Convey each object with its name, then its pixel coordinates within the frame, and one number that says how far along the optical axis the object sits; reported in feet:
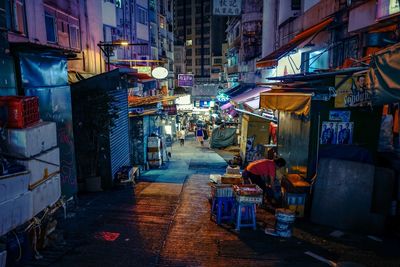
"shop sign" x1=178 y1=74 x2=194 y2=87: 132.16
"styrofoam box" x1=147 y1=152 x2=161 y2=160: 66.33
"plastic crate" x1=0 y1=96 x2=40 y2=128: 21.26
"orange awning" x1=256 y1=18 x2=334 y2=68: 40.06
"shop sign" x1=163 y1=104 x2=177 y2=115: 77.97
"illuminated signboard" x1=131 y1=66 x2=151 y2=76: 73.92
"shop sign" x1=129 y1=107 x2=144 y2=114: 58.34
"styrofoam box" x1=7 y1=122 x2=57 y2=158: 21.12
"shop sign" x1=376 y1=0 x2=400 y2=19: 27.53
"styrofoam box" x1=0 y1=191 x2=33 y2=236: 19.17
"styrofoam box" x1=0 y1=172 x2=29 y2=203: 19.10
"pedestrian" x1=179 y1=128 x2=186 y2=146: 109.26
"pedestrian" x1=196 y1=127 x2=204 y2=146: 108.58
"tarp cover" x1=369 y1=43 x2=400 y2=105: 21.36
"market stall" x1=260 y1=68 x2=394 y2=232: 27.37
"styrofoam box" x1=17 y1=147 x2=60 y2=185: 21.62
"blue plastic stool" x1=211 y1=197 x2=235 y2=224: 29.81
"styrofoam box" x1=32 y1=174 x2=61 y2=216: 22.71
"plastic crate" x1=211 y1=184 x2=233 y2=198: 30.19
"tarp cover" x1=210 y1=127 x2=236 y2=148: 99.30
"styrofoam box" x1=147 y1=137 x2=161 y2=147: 66.44
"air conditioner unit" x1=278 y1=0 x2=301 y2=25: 56.44
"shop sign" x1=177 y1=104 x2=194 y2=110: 142.72
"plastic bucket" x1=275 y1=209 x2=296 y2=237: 26.66
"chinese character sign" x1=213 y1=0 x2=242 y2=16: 73.72
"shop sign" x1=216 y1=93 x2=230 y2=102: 116.67
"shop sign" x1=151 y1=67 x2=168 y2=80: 72.90
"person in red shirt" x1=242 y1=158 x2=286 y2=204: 35.24
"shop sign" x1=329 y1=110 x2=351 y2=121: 31.58
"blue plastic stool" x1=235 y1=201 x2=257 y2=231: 28.45
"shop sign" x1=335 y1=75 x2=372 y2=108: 27.82
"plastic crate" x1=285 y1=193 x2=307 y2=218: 31.19
